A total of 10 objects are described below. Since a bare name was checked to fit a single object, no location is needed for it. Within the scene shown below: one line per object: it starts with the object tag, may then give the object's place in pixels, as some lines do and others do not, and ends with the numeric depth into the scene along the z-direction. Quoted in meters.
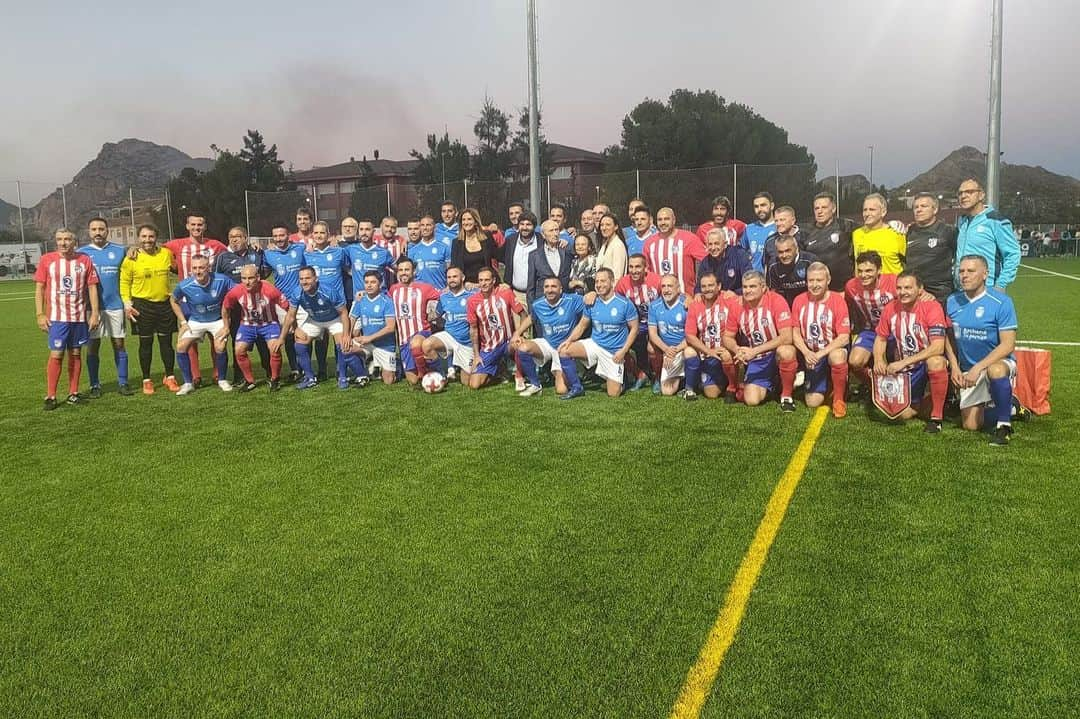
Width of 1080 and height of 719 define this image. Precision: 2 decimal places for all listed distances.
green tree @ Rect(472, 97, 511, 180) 40.00
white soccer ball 6.98
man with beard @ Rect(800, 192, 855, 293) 6.24
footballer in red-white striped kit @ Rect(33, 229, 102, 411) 6.76
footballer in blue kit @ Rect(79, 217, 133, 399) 7.21
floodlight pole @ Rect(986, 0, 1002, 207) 10.06
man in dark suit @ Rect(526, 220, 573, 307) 7.14
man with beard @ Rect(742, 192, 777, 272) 6.90
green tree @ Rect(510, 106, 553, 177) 39.56
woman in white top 7.17
